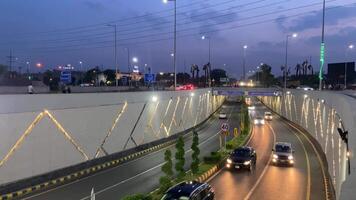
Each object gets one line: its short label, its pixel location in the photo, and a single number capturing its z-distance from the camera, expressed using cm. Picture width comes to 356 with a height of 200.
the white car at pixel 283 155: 3709
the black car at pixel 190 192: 1883
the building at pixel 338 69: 8562
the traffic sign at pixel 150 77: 7644
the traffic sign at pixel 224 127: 3775
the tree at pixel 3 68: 8864
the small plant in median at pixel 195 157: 2892
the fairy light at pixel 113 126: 3466
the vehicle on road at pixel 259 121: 7694
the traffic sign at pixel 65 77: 4662
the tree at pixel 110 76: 13949
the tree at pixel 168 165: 2445
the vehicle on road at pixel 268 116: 8609
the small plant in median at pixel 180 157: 2730
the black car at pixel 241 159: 3397
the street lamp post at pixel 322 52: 4756
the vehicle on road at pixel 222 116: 8631
